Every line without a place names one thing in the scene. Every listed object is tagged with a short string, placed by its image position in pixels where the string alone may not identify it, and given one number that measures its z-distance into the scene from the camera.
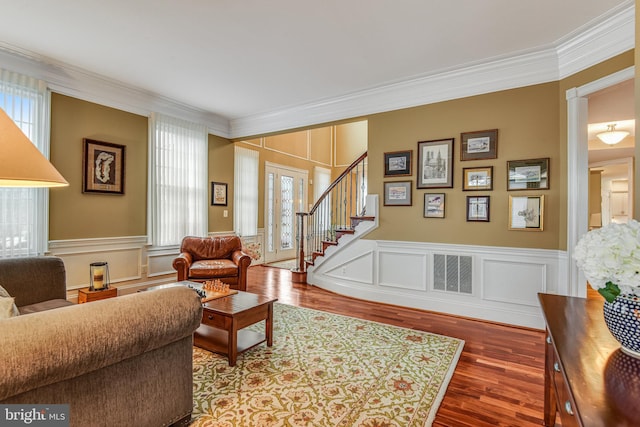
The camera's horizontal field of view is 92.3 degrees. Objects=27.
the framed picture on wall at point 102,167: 4.12
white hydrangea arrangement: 0.97
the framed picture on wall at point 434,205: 3.95
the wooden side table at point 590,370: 0.77
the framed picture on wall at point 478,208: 3.68
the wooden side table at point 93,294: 3.77
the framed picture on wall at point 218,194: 5.82
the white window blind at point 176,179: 4.87
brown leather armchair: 4.20
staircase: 5.43
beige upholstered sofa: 1.15
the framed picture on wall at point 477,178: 3.66
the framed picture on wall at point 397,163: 4.19
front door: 7.40
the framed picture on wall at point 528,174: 3.38
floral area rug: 1.90
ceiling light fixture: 4.60
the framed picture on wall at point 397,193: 4.19
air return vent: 3.80
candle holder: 3.91
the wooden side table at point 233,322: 2.49
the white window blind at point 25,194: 3.47
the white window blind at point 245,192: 6.50
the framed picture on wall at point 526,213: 3.40
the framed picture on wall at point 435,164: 3.91
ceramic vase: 1.00
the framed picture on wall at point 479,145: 3.65
